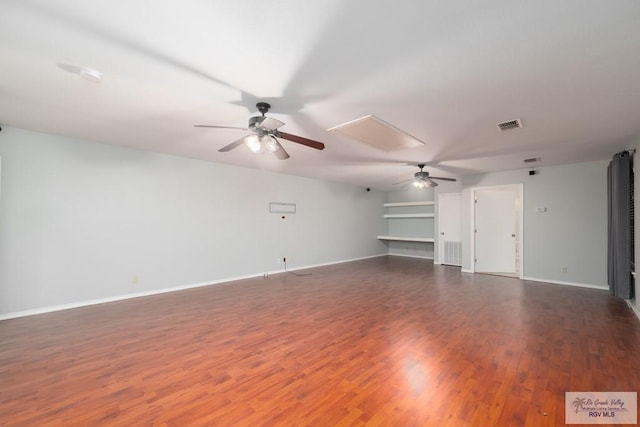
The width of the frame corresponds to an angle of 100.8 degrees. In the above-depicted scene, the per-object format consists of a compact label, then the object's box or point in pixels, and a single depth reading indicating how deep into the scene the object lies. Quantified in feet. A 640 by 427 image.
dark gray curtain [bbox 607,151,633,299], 13.33
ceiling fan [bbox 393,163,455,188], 17.89
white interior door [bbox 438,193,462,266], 25.30
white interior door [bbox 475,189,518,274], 21.01
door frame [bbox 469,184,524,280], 19.51
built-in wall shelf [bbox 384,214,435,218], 28.20
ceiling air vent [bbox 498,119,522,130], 10.18
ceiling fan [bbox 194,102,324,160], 8.83
